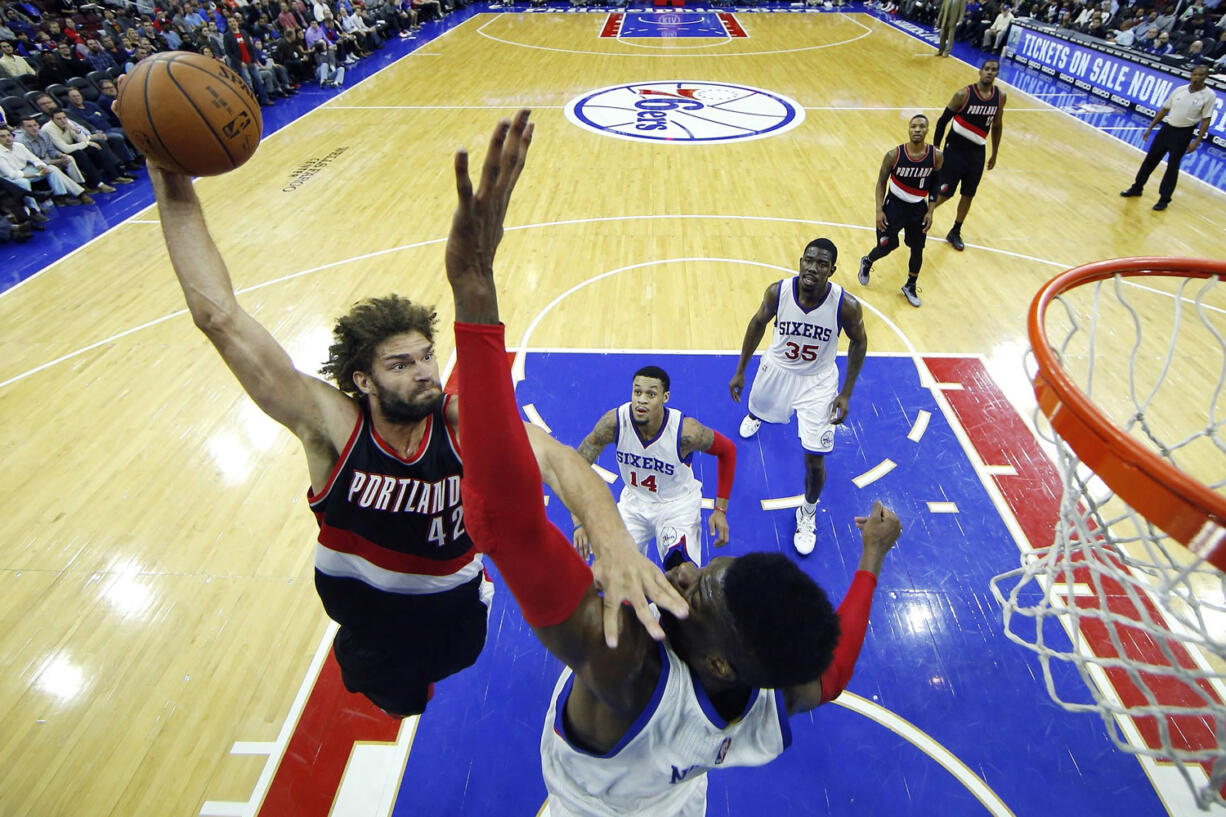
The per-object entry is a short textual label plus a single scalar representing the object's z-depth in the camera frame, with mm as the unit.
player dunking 1986
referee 7984
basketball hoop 1697
